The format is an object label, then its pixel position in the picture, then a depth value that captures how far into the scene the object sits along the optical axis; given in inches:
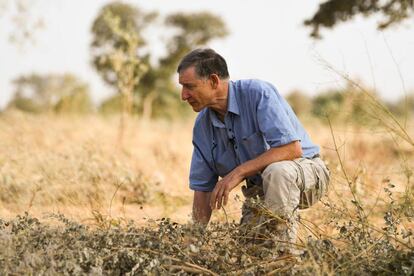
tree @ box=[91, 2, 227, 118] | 1152.8
